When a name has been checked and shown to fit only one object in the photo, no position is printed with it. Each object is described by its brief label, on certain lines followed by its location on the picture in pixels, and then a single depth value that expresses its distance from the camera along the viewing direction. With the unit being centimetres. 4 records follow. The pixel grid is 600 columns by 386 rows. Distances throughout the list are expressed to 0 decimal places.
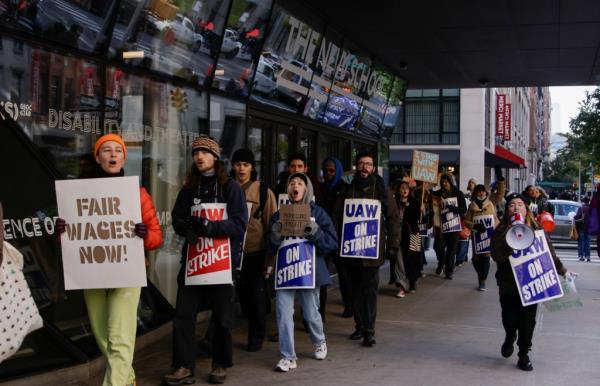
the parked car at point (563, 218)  2280
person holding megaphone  645
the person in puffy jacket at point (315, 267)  630
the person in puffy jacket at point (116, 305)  498
